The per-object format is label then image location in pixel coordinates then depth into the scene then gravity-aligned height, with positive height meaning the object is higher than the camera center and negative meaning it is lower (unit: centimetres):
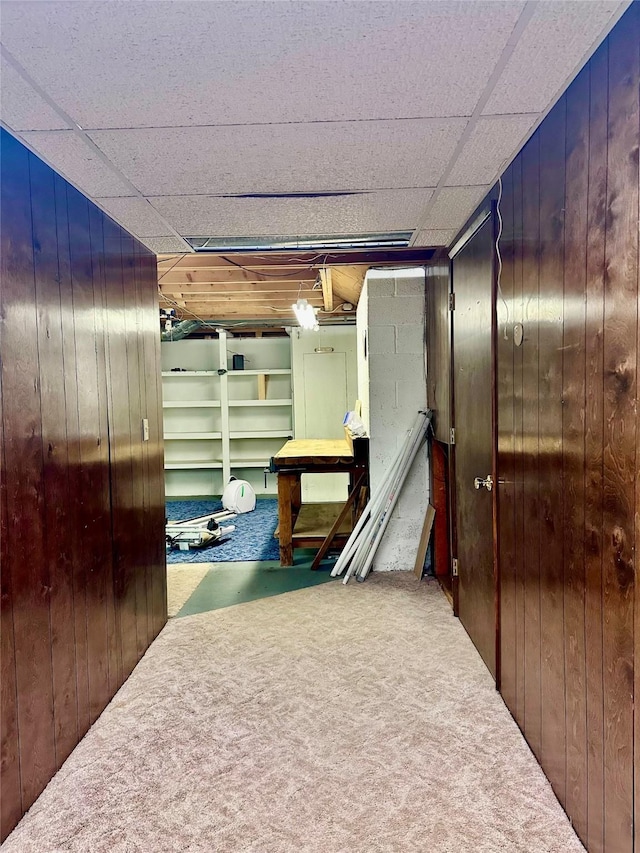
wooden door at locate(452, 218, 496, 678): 228 -19
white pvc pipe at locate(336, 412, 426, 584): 367 -68
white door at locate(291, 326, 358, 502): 648 +27
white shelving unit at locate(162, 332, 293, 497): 705 -16
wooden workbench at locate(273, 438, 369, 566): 399 -57
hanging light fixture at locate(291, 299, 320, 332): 427 +83
